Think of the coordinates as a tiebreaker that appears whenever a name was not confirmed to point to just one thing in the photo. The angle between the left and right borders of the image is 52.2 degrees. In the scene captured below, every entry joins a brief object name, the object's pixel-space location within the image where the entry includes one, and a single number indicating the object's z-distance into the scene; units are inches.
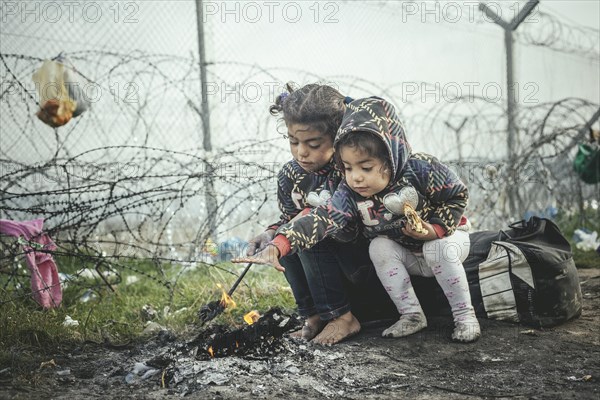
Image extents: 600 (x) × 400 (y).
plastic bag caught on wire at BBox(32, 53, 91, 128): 169.5
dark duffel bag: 123.3
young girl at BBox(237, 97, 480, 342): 110.7
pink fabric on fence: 149.6
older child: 119.0
